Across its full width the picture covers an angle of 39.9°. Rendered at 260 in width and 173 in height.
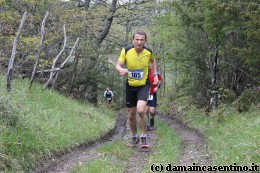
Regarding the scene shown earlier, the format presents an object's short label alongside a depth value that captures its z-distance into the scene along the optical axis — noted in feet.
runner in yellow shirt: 25.02
